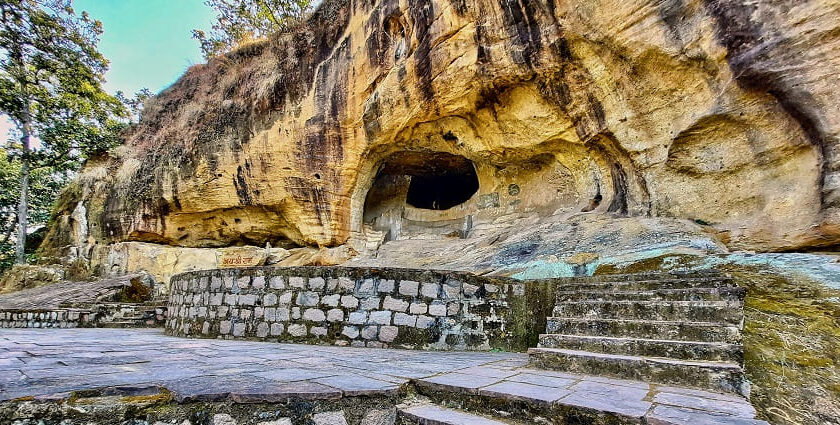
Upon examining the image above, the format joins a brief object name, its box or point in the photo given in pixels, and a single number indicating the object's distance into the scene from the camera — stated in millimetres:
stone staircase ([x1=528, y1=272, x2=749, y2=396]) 2178
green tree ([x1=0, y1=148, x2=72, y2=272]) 15836
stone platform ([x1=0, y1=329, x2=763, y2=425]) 1580
